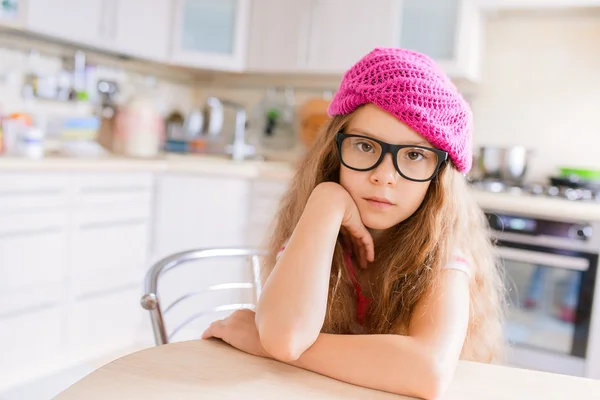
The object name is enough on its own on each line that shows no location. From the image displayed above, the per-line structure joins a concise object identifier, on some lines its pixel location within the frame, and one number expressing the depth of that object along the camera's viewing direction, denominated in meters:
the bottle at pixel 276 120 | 3.45
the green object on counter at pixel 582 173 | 2.62
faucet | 3.29
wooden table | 0.61
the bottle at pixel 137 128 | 3.00
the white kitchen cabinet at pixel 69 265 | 2.13
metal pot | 2.67
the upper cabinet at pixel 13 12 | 2.33
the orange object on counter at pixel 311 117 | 3.27
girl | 0.71
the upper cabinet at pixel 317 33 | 2.93
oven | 2.19
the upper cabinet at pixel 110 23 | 2.43
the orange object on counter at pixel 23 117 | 2.43
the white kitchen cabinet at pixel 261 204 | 2.79
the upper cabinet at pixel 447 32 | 2.76
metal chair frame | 0.91
